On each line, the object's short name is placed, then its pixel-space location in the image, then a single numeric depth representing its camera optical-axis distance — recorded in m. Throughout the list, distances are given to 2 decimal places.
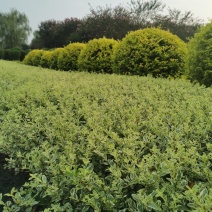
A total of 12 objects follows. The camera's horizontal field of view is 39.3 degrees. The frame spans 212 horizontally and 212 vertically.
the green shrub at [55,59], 16.75
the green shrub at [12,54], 34.59
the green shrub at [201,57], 6.49
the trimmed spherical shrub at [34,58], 19.75
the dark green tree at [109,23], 24.53
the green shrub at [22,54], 35.21
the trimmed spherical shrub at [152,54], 8.47
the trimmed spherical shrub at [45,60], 18.02
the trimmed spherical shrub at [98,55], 11.01
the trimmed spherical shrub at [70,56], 14.11
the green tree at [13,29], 41.24
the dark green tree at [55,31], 37.59
